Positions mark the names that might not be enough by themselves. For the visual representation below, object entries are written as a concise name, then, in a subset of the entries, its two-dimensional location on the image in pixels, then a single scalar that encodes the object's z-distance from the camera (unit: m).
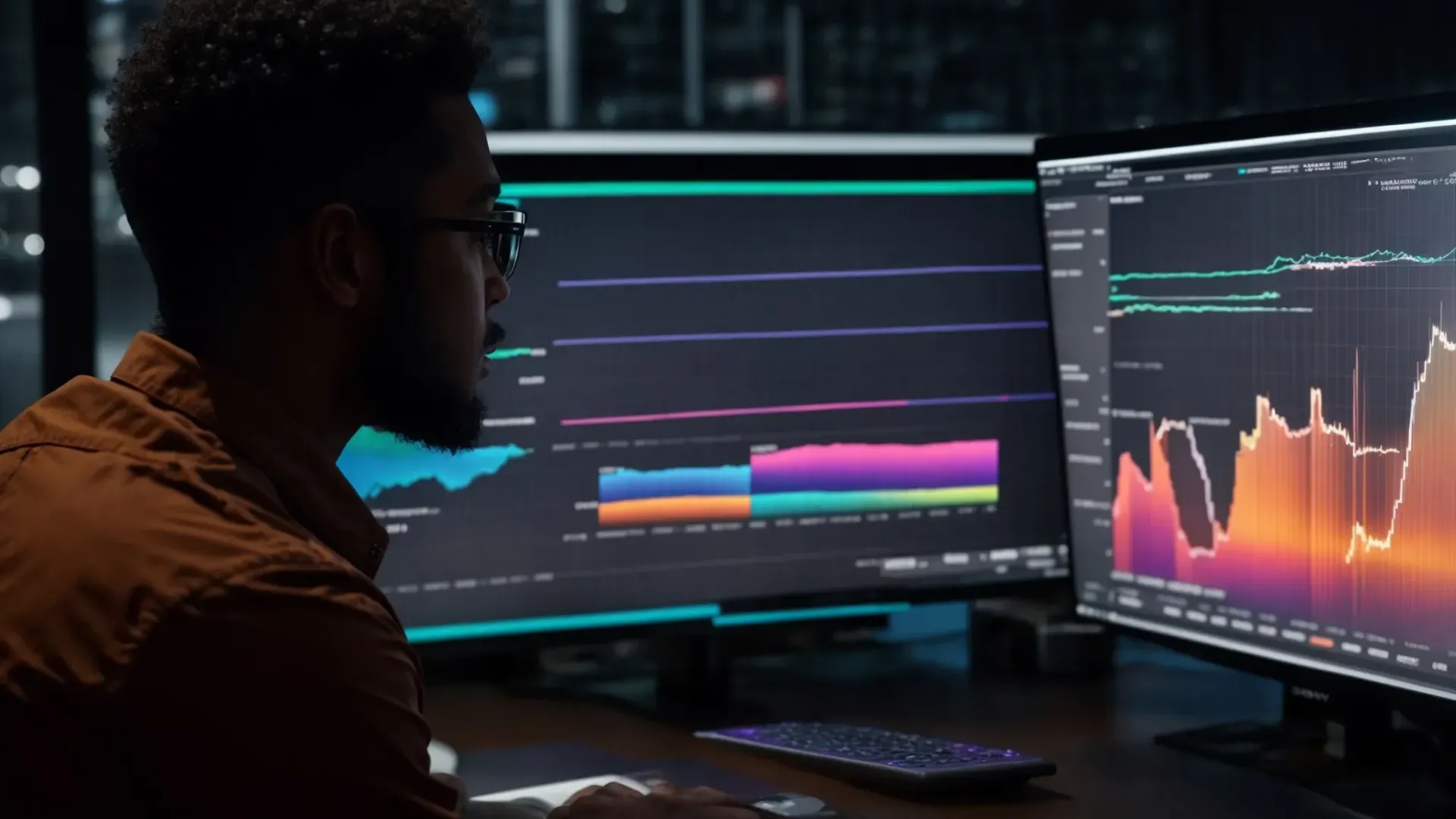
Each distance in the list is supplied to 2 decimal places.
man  0.80
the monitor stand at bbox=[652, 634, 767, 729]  1.61
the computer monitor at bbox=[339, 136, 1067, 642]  1.53
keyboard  1.29
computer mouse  1.21
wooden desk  1.28
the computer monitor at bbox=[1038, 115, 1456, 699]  1.27
